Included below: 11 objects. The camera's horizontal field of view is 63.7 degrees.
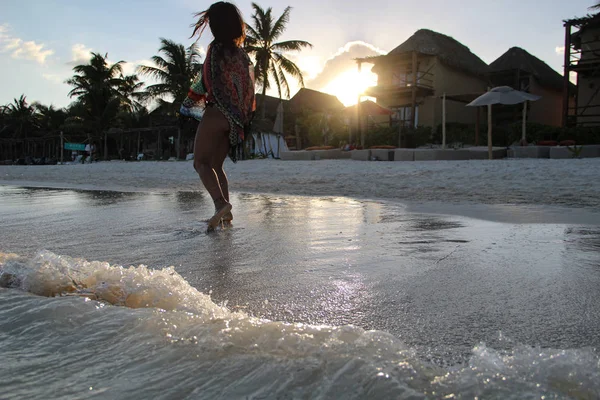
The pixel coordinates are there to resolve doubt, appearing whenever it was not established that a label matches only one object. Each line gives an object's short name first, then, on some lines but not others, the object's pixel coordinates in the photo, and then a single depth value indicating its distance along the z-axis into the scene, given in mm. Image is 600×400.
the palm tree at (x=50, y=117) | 41000
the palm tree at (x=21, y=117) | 45344
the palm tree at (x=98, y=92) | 33625
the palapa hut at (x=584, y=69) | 19938
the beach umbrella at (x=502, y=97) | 13656
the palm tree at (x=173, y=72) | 27969
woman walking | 3412
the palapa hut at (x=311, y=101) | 34781
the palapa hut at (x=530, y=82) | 25562
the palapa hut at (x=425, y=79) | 23906
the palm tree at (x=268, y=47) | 26812
